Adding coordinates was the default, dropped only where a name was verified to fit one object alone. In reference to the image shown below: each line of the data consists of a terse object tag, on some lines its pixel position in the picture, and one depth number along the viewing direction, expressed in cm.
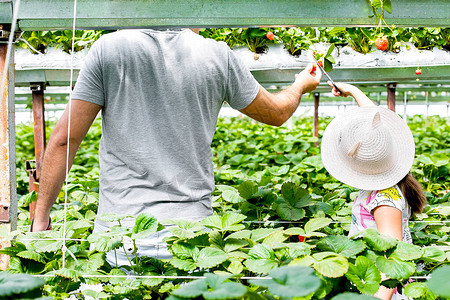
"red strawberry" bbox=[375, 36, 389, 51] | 252
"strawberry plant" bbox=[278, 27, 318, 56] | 332
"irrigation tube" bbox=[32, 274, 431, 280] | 114
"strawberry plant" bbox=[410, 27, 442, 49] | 349
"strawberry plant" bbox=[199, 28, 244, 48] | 355
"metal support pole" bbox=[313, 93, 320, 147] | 642
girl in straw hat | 163
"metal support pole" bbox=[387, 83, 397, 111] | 499
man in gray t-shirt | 141
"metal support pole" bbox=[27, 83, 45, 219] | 384
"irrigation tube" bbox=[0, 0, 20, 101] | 88
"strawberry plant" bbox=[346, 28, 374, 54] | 344
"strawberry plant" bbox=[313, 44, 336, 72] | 214
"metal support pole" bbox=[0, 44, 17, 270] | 169
